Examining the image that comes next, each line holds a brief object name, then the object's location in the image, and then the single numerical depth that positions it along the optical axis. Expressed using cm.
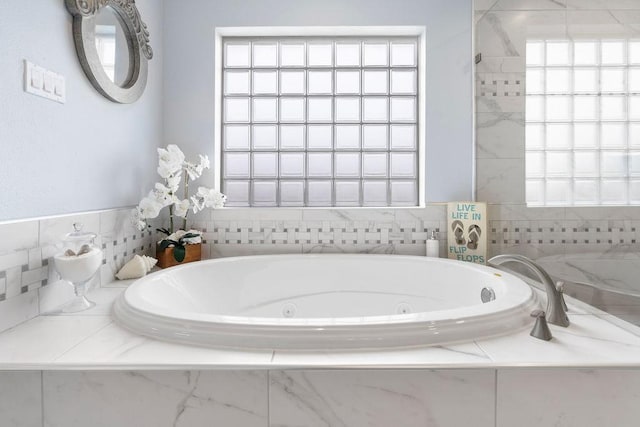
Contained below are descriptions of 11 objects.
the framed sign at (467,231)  182
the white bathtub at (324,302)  85
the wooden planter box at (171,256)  180
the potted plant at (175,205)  171
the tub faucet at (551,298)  100
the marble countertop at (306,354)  77
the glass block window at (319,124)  227
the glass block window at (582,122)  121
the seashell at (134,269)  160
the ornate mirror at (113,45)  136
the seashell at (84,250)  119
